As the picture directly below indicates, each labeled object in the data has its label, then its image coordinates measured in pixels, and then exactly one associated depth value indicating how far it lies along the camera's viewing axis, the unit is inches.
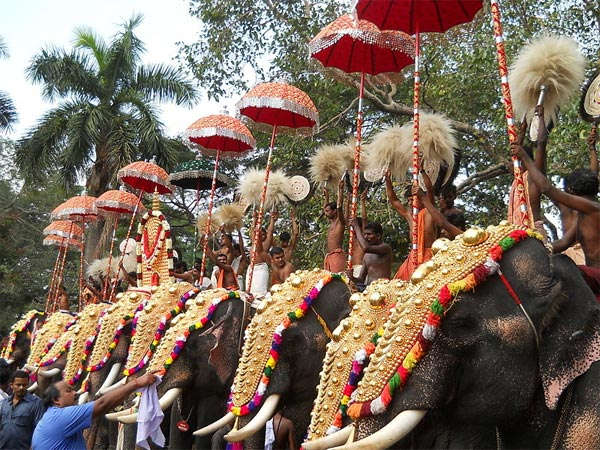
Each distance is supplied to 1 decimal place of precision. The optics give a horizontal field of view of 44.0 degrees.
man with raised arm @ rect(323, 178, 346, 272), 294.0
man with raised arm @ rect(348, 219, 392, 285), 245.1
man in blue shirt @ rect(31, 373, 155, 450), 176.7
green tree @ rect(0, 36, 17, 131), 870.4
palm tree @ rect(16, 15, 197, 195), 708.7
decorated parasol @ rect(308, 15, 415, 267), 237.1
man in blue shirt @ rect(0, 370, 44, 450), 231.6
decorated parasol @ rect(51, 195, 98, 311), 515.2
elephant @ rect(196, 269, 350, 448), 197.8
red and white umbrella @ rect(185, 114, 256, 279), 328.5
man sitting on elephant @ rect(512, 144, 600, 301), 145.9
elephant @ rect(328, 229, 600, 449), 107.3
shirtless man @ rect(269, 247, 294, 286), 317.7
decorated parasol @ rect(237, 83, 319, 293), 281.4
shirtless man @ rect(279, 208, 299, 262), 347.9
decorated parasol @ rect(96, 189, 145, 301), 476.4
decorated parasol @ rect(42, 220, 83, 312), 576.7
